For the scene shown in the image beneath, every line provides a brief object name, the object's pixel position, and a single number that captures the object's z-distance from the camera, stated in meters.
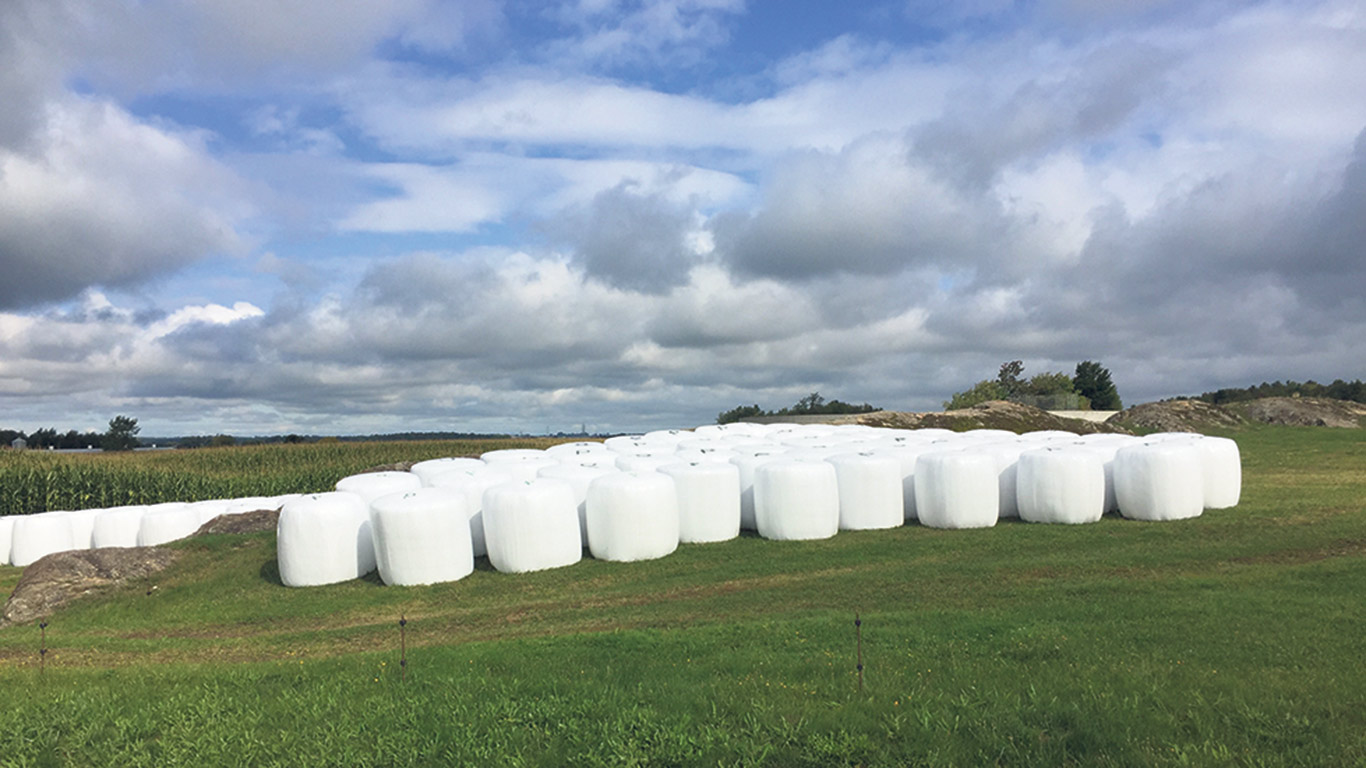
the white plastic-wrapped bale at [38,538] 27.59
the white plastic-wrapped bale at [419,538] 18.73
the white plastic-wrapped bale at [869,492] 21.33
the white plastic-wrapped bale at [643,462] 24.15
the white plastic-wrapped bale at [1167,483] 20.67
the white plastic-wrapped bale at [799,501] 20.61
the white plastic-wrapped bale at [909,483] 22.50
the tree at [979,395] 77.31
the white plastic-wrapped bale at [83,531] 27.59
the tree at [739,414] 70.19
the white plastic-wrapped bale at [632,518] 19.62
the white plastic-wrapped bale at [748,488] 22.30
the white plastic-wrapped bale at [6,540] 27.88
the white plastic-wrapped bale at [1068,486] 20.83
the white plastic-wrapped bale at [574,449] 28.61
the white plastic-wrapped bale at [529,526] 19.14
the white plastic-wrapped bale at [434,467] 25.62
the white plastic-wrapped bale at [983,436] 27.50
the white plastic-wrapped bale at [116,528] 27.14
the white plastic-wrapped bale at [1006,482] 22.20
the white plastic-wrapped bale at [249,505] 27.16
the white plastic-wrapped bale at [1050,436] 27.77
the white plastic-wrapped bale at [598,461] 24.94
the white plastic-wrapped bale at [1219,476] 21.69
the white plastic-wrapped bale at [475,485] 21.23
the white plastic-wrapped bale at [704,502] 20.77
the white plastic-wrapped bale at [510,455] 28.49
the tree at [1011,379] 85.19
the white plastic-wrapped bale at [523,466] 23.66
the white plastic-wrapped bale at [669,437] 31.62
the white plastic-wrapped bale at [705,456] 23.39
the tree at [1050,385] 84.12
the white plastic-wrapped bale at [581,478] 21.14
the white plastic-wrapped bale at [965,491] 20.98
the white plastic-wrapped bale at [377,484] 23.25
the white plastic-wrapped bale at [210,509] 27.11
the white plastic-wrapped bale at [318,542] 19.59
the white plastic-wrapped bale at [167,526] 26.62
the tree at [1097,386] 85.88
